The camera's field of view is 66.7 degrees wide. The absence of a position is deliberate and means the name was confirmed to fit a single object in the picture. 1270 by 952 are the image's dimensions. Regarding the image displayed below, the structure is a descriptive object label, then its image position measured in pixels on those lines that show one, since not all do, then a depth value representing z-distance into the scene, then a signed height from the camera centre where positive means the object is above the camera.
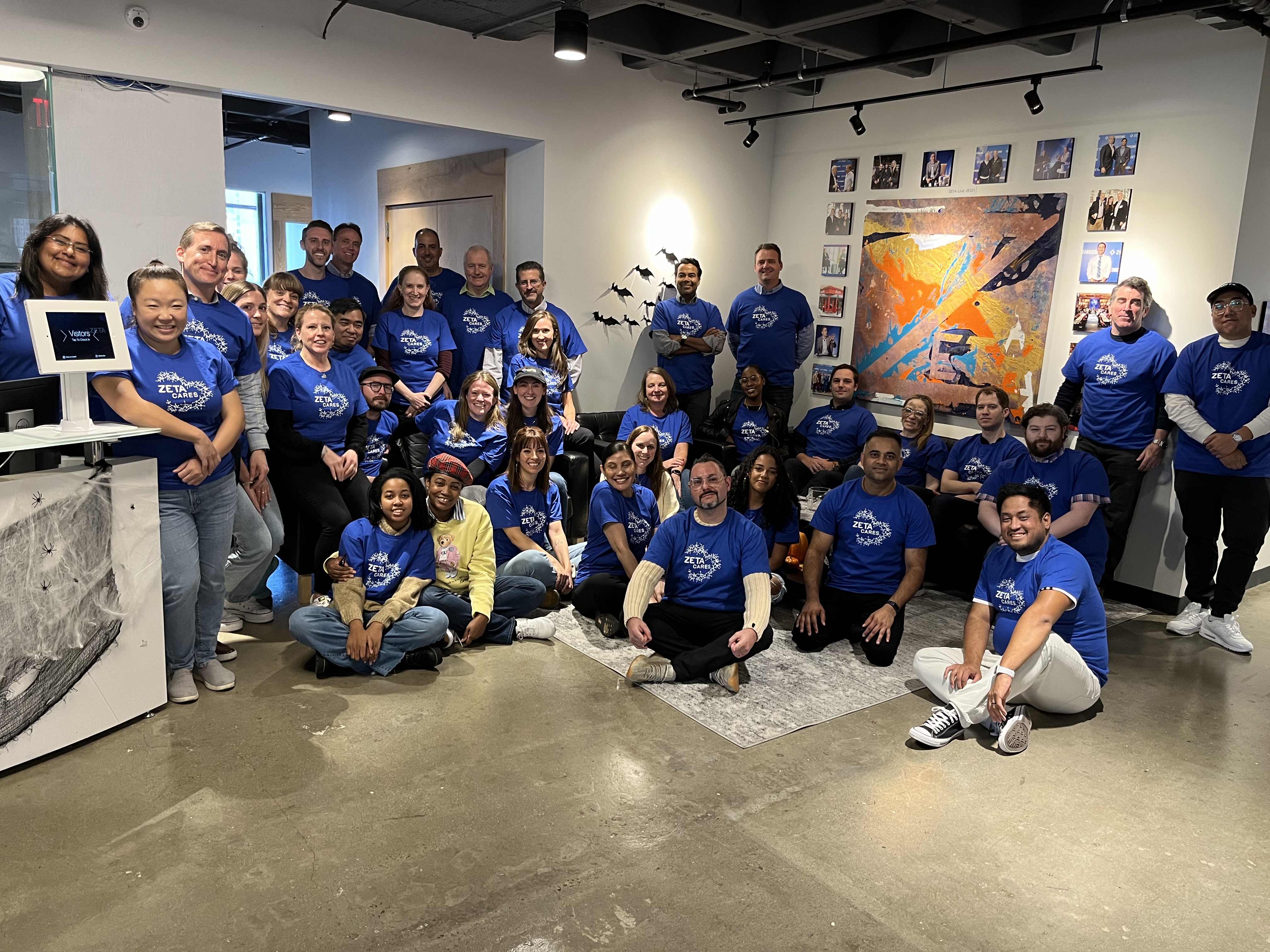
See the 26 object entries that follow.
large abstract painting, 5.99 +0.22
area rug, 3.73 -1.52
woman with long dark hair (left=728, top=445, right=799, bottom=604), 4.79 -0.91
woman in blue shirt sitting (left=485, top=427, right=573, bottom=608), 4.71 -1.04
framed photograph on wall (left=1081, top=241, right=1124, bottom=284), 5.55 +0.43
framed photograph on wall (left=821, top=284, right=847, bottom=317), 7.18 +0.18
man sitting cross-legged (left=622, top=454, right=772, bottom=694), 4.01 -1.10
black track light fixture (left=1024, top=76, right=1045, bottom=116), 5.42 +1.30
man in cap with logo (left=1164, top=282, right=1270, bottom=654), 4.70 -0.55
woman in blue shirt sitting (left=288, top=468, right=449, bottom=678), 3.88 -1.21
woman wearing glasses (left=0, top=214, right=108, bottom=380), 3.16 +0.04
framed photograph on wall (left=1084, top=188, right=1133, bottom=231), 5.50 +0.73
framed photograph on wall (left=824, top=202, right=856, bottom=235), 7.04 +0.78
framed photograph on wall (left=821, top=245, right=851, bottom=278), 7.12 +0.46
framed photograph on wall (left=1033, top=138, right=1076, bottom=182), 5.76 +1.04
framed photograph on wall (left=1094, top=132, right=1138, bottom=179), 5.45 +1.03
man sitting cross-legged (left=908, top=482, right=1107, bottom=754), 3.52 -1.16
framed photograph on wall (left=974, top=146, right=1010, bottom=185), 6.09 +1.05
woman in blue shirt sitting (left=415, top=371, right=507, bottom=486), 5.44 -0.69
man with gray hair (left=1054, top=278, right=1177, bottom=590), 5.14 -0.33
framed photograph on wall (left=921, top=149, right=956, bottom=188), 6.41 +1.06
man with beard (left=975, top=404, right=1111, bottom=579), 4.73 -0.73
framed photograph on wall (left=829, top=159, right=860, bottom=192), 6.99 +1.08
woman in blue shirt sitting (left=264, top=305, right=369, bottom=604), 4.46 -0.63
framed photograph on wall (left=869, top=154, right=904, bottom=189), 6.70 +1.08
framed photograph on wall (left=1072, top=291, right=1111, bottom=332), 5.62 +0.14
